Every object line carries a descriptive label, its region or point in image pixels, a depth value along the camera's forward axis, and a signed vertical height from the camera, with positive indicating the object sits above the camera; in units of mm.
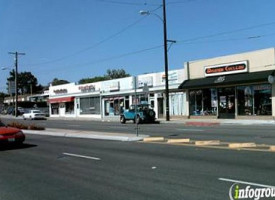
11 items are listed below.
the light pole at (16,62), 72275 +9708
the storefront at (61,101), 65000 +2417
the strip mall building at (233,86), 32875 +2349
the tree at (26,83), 177900 +14617
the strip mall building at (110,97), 42834 +2321
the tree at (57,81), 153750 +13283
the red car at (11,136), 16578 -806
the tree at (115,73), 131000 +13476
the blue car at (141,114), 36750 -12
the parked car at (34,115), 57972 +162
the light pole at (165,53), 38469 +5796
